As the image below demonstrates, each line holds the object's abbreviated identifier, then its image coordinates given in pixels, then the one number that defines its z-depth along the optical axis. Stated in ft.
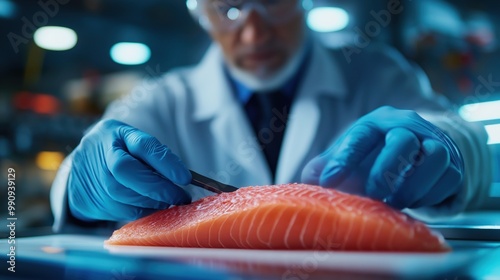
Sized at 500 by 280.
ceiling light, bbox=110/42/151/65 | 9.51
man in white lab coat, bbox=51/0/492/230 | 3.12
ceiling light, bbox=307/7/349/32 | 7.11
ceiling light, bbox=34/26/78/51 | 9.66
